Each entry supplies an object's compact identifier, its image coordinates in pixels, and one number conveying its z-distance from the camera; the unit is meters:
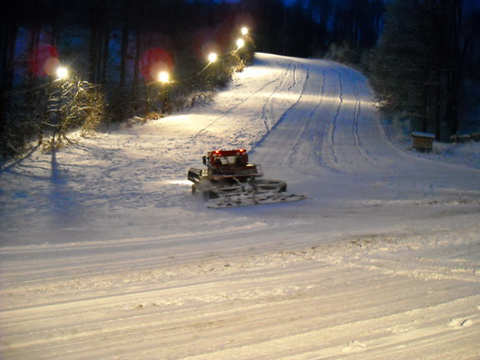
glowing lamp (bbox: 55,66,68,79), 18.73
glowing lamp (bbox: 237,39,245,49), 51.04
